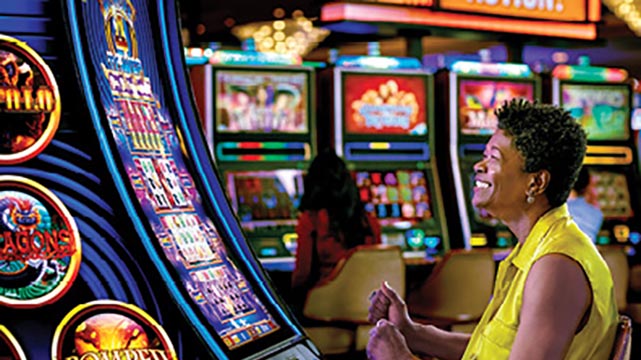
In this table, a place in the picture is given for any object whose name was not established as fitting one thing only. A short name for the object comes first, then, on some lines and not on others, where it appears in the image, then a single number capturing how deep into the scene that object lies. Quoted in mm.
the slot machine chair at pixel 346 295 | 5016
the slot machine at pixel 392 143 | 6422
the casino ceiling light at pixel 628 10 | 10336
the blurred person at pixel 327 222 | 5426
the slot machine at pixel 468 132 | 6695
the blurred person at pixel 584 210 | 5520
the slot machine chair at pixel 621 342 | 1956
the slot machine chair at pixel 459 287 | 5245
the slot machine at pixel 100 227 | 2559
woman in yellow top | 1840
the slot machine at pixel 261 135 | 5965
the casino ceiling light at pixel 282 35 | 12820
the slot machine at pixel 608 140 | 7223
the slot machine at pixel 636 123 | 7415
